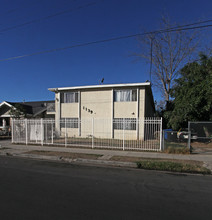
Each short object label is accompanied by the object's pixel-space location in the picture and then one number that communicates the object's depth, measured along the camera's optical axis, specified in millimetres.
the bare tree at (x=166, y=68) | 19688
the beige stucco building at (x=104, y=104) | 14344
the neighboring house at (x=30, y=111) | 18453
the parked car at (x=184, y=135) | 10715
